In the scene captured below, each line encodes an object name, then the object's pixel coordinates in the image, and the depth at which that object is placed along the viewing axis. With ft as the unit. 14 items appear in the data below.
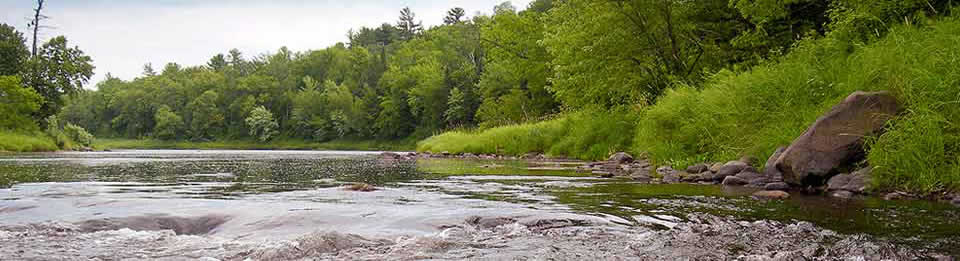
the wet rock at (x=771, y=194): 22.30
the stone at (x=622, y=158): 49.94
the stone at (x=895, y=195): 21.52
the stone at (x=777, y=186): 25.55
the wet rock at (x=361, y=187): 27.48
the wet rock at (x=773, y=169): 26.91
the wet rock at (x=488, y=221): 16.52
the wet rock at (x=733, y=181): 28.06
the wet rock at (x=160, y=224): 15.98
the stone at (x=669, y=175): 31.77
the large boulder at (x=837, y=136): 24.40
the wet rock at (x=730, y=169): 30.14
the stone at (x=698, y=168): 34.04
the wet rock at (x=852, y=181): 23.21
